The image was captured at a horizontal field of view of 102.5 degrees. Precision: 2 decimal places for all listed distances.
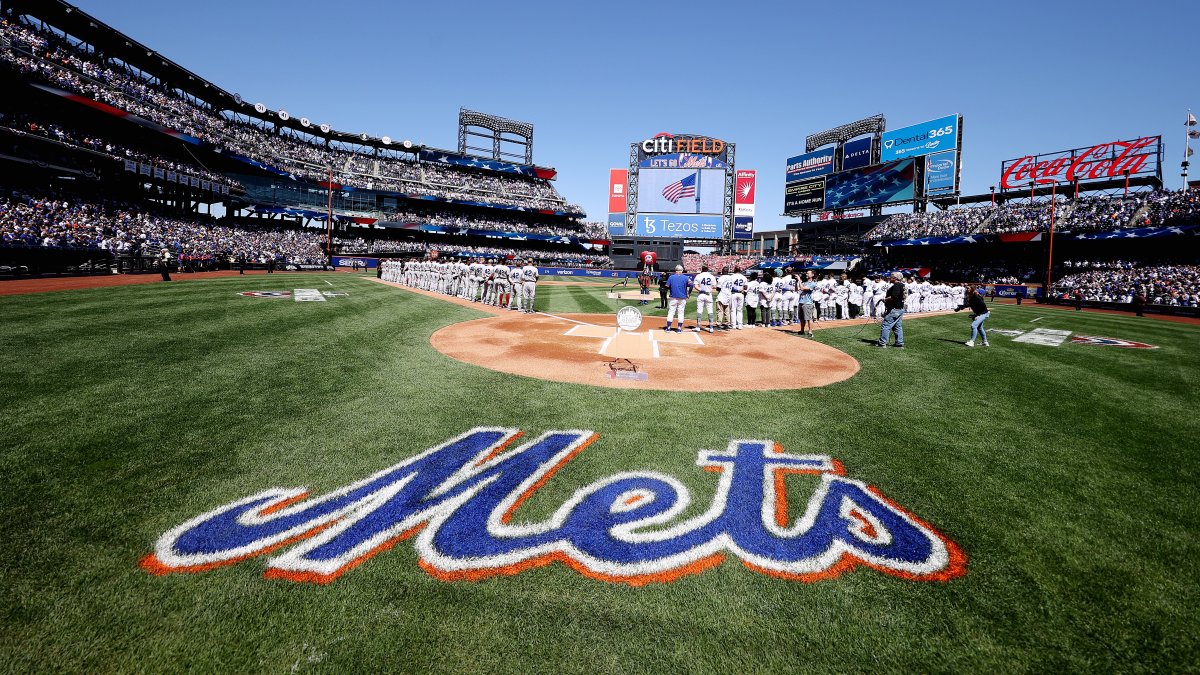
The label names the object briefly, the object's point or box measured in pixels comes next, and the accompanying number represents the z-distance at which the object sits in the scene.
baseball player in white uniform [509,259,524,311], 18.02
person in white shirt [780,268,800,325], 17.03
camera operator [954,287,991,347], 12.88
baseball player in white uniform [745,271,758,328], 16.72
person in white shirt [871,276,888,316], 19.36
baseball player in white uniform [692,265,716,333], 14.64
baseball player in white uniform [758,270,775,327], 16.69
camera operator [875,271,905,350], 12.59
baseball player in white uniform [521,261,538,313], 17.81
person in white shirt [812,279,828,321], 18.91
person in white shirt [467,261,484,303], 21.06
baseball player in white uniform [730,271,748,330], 15.31
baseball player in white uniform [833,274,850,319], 19.10
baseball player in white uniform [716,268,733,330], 15.31
